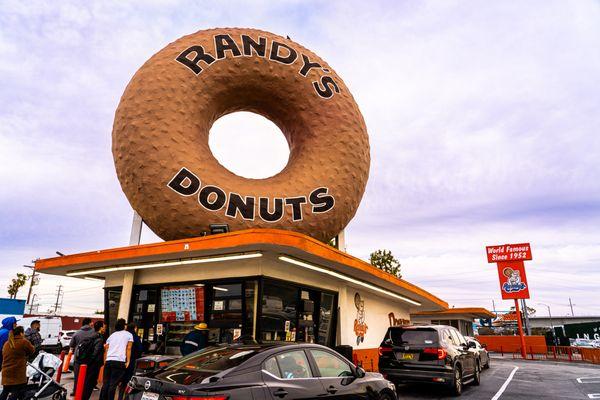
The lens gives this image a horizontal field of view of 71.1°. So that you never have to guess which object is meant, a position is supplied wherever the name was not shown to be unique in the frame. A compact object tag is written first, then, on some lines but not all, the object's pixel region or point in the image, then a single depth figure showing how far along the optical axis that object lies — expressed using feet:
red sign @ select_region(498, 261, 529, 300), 96.94
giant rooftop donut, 31.55
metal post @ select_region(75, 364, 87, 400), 23.62
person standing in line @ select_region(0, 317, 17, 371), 24.10
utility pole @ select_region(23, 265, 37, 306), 158.47
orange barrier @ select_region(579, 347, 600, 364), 73.61
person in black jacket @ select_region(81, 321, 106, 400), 24.07
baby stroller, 23.09
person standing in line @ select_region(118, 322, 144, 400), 26.55
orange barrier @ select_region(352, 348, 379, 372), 40.63
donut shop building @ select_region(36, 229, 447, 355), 28.27
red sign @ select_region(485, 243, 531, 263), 97.32
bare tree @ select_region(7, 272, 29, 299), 172.14
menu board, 32.42
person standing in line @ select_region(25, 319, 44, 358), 30.27
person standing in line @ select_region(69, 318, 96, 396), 25.01
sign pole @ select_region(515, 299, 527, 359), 88.33
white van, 79.25
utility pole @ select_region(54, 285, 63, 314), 258.16
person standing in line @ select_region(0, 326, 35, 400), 20.75
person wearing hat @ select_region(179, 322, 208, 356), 26.73
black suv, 29.81
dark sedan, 12.83
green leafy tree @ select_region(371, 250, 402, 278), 115.85
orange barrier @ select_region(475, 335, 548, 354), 99.76
